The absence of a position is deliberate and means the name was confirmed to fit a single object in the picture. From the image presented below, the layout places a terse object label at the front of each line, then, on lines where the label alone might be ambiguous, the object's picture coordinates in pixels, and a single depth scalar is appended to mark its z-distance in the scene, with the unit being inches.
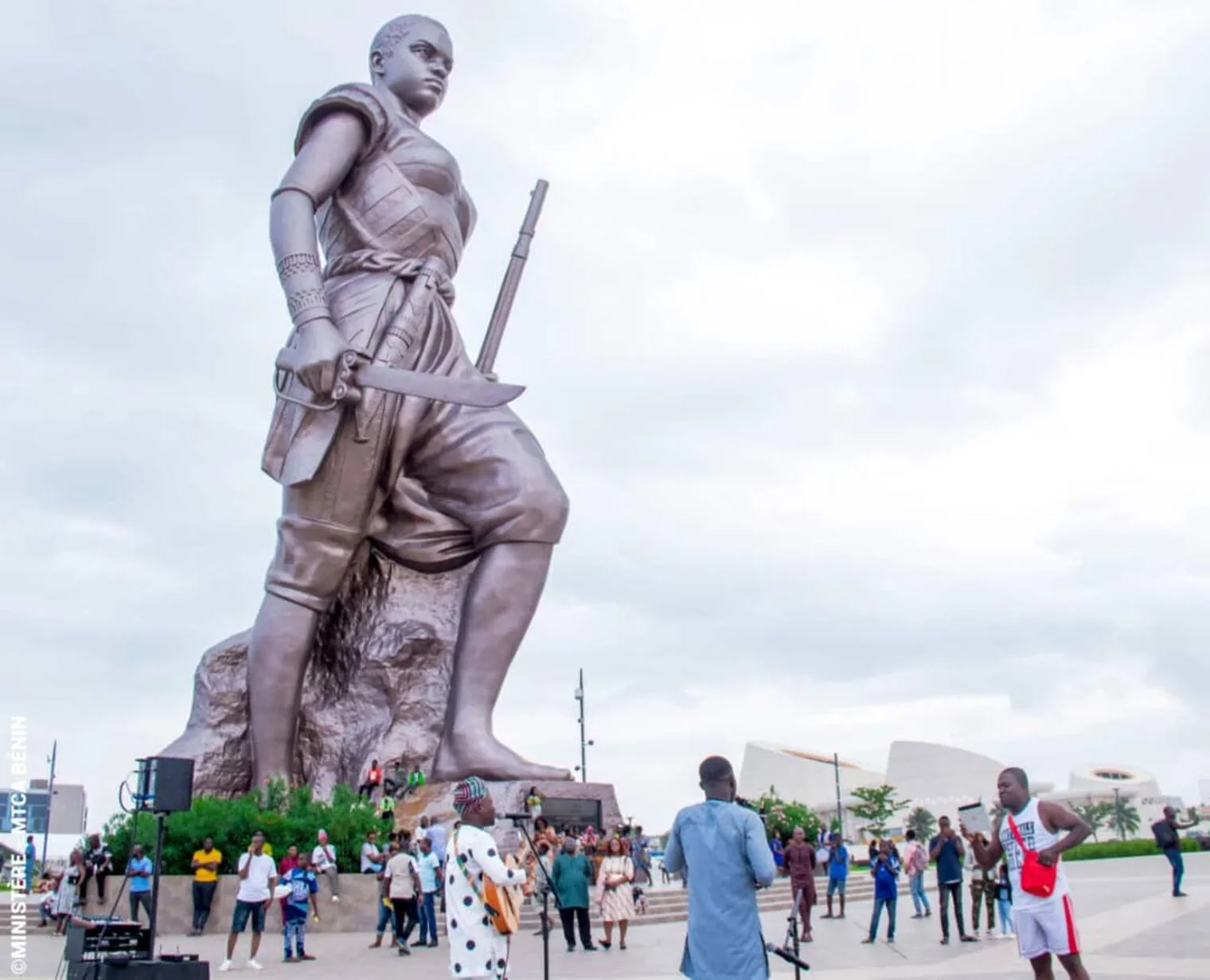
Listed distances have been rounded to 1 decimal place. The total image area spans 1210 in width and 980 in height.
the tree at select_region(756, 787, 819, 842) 955.5
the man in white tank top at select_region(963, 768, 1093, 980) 216.2
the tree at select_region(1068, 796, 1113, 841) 2883.9
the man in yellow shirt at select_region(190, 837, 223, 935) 443.2
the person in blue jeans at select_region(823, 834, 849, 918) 555.2
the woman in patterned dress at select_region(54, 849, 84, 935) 478.6
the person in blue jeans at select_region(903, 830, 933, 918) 546.0
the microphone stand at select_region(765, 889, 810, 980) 182.9
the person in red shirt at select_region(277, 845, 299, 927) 410.3
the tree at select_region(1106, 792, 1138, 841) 2801.9
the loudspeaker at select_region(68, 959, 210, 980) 251.9
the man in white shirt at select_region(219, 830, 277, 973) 398.0
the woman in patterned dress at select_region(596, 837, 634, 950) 436.8
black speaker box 306.3
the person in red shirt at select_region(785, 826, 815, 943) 445.7
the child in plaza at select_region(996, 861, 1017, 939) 410.3
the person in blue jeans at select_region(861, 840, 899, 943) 432.8
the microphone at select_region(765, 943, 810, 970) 181.2
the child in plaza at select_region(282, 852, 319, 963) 394.0
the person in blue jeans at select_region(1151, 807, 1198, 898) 563.8
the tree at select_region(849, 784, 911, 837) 2331.4
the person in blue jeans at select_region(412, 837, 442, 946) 411.8
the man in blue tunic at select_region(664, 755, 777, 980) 171.5
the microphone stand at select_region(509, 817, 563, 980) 246.2
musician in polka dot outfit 200.2
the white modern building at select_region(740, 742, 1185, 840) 3284.9
